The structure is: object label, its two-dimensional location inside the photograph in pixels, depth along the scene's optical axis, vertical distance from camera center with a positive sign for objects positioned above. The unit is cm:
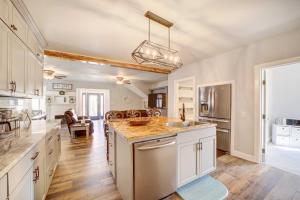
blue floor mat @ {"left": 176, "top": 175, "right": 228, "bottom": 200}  190 -134
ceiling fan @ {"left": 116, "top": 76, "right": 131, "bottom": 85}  643 +100
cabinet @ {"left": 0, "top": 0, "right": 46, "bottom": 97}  142 +63
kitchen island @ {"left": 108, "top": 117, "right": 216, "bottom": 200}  158 -77
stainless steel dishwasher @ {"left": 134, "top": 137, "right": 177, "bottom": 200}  157 -85
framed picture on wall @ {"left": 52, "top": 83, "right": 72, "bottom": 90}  783 +84
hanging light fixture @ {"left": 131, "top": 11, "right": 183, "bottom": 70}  210 +79
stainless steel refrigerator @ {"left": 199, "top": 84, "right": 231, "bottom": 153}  338 -23
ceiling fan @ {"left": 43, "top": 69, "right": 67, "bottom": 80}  473 +94
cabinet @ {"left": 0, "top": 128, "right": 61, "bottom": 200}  96 -70
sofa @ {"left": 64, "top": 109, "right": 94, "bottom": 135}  497 -75
